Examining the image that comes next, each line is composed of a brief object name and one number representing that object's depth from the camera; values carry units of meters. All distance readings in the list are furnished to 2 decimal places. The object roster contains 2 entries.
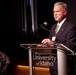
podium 3.35
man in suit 3.54
